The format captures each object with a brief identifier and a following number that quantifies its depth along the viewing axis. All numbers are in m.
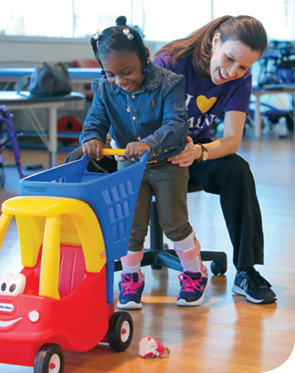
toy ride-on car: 2.23
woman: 2.84
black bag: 5.12
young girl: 2.52
